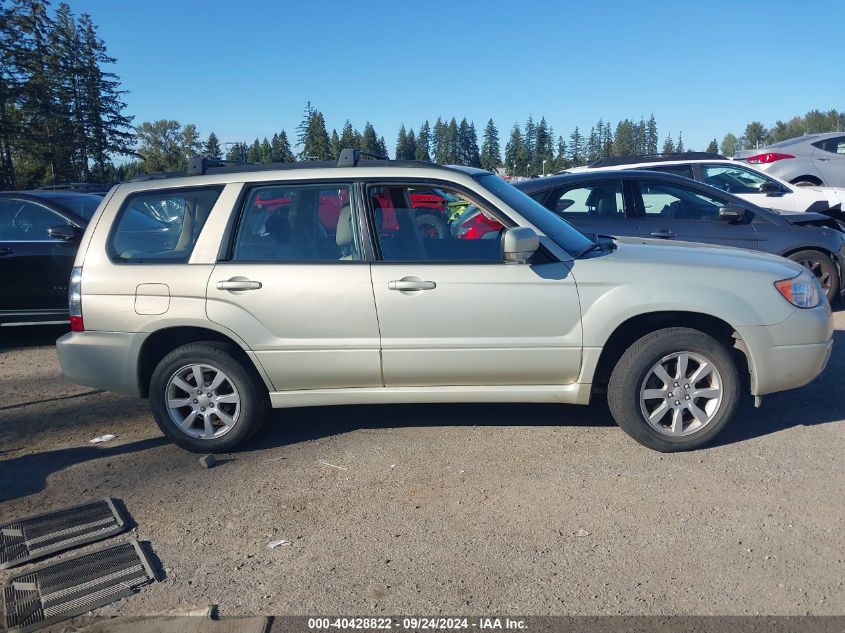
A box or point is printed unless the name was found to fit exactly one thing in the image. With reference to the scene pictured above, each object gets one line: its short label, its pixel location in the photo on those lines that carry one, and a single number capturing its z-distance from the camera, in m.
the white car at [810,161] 14.09
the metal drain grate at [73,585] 3.04
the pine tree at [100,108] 46.81
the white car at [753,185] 10.29
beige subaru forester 4.36
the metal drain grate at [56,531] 3.55
